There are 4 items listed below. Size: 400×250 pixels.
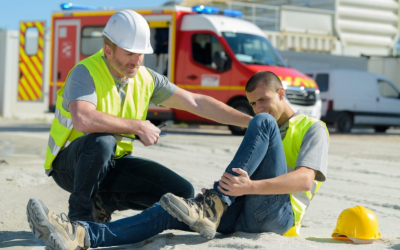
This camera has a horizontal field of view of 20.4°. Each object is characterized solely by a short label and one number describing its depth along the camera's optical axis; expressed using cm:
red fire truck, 2227
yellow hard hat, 663
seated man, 579
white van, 2773
